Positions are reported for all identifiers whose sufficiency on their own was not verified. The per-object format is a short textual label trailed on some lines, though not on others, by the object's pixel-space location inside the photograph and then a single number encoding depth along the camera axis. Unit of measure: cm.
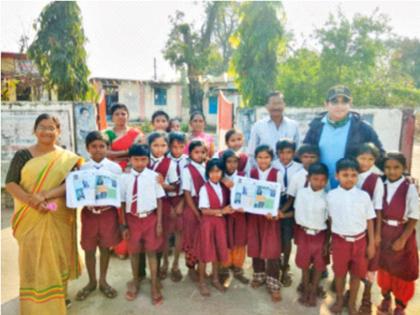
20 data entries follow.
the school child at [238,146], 373
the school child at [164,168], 346
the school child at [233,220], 338
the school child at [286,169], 334
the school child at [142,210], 320
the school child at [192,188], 343
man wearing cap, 315
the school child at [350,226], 281
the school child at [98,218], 319
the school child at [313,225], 300
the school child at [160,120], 429
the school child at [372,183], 290
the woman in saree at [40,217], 279
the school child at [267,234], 329
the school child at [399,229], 287
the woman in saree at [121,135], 384
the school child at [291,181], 318
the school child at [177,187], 359
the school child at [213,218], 326
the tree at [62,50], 835
